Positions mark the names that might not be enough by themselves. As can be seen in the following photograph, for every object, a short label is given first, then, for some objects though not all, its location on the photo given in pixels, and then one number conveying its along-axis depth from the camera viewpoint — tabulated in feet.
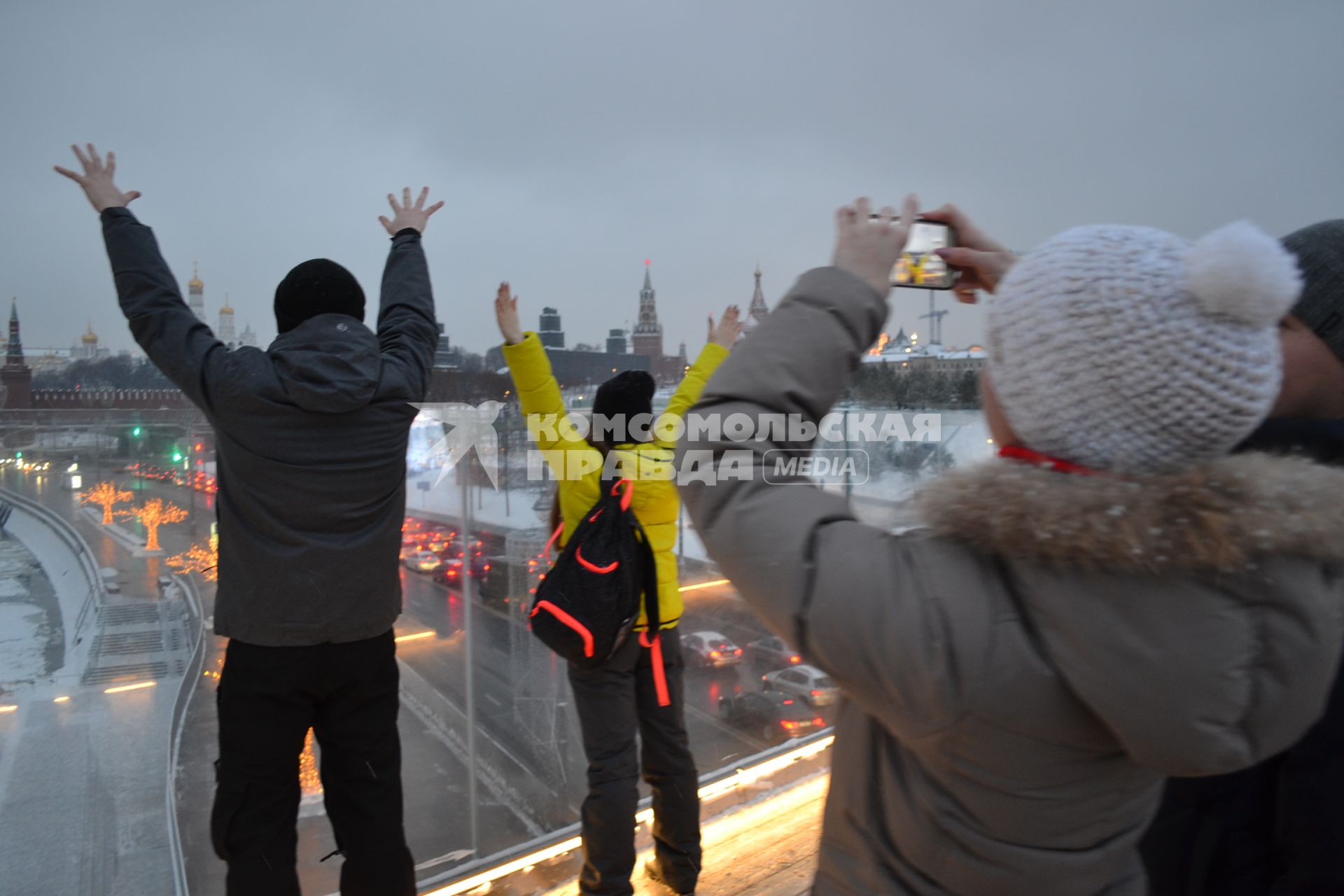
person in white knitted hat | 1.91
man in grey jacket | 4.66
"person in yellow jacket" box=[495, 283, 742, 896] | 6.28
